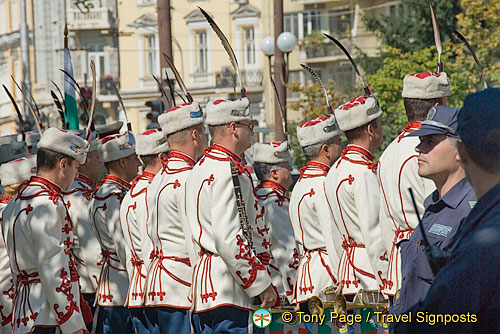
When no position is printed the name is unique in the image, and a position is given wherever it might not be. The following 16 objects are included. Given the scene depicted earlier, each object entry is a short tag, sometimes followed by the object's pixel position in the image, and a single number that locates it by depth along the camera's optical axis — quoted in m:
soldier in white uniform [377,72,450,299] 13.10
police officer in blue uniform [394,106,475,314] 8.95
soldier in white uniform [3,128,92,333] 12.82
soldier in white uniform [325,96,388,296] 14.85
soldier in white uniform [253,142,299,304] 17.83
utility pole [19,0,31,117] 81.62
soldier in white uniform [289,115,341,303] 16.41
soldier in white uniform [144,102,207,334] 13.73
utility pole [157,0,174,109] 23.97
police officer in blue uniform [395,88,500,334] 6.27
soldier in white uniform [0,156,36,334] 15.85
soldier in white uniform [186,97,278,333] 11.95
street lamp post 33.09
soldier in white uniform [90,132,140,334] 16.91
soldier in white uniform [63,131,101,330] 17.66
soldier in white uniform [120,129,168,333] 14.94
